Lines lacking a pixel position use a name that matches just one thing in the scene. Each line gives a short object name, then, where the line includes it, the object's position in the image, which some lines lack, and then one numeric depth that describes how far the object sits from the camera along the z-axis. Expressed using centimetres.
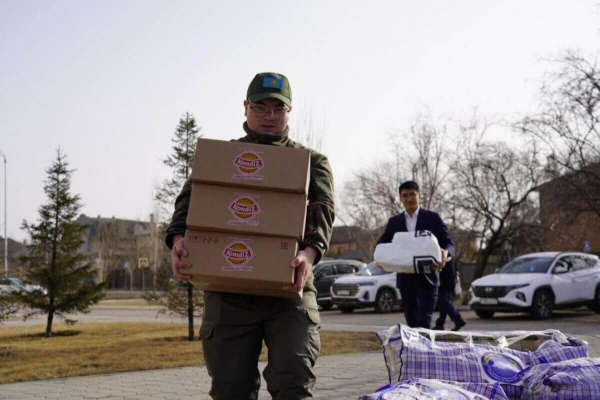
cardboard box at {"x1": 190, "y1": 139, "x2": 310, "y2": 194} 307
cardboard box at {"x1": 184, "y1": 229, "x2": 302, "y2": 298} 297
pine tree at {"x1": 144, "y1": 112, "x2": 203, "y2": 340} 1206
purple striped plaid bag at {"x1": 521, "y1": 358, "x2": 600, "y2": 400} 308
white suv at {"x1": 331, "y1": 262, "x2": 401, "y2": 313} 2056
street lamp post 2753
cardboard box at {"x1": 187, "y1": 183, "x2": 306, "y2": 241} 304
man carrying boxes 302
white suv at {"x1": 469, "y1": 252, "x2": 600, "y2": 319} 1678
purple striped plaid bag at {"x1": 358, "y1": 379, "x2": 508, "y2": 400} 285
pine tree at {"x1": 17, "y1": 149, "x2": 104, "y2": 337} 1525
